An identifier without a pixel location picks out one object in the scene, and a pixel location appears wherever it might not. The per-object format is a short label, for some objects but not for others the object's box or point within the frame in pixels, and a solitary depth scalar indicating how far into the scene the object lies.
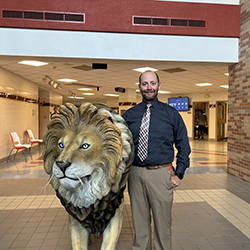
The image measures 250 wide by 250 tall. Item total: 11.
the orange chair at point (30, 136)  8.19
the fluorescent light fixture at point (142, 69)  6.91
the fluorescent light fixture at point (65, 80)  8.83
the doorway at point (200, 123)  14.33
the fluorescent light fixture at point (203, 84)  10.13
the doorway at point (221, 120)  13.39
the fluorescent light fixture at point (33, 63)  6.15
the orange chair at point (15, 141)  6.66
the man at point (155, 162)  1.92
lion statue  1.38
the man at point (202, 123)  14.31
